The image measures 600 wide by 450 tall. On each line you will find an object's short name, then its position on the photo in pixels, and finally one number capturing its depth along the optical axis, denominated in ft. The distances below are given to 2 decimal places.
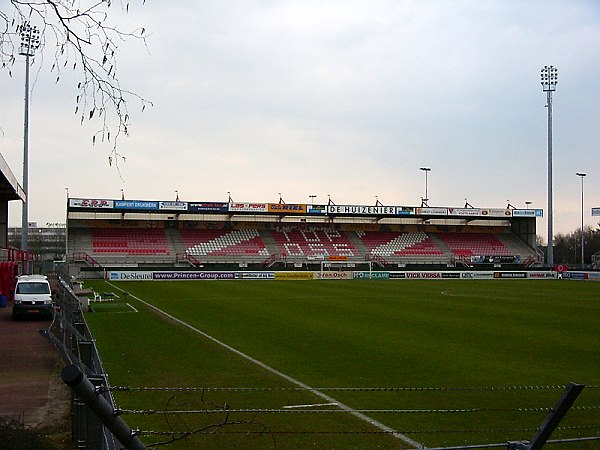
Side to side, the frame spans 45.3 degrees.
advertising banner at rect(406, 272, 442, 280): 247.70
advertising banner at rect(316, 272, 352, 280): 244.22
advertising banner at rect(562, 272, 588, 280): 238.48
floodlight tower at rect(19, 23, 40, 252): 160.29
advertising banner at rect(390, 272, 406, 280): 250.37
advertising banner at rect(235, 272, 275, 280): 233.35
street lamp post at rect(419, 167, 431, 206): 342.36
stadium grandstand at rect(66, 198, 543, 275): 262.47
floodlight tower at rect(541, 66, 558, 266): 260.62
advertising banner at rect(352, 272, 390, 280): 243.40
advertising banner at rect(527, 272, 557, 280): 255.70
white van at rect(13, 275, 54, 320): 98.63
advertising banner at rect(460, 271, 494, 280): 251.19
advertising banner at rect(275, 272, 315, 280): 240.38
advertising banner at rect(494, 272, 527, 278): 255.91
